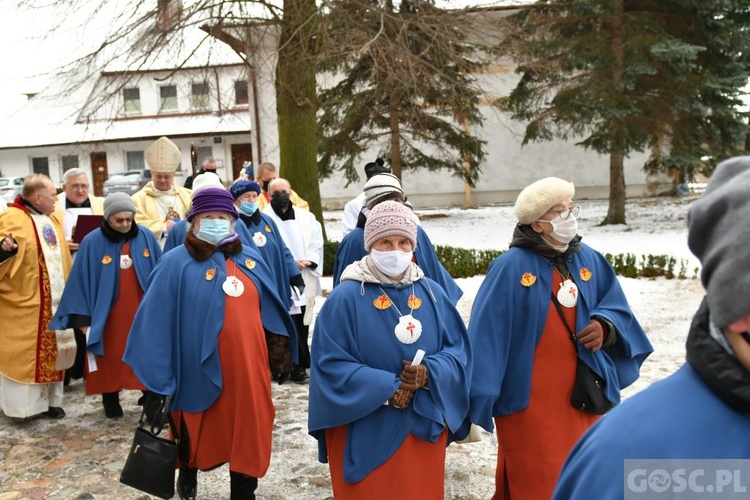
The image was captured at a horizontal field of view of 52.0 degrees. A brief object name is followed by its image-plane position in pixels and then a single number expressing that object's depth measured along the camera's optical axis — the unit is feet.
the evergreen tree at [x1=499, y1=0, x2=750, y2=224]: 55.52
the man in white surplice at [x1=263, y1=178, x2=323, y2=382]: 27.37
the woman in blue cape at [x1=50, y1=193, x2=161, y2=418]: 22.03
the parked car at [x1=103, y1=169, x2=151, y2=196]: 109.50
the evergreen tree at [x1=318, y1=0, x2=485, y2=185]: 41.68
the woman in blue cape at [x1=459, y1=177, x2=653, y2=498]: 13.47
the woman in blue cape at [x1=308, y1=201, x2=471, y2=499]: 11.98
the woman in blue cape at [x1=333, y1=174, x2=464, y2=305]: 20.81
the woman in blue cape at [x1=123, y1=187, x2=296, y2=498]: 15.08
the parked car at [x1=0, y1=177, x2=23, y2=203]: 115.03
